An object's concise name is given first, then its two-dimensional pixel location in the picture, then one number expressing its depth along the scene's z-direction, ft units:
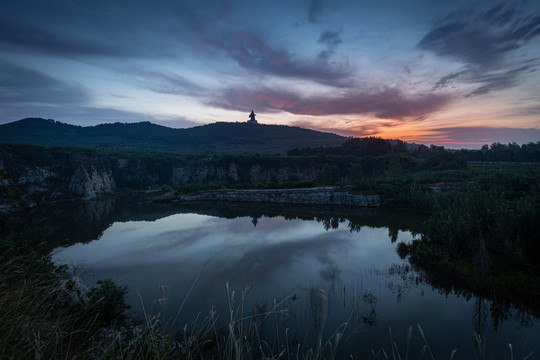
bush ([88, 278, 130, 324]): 30.19
